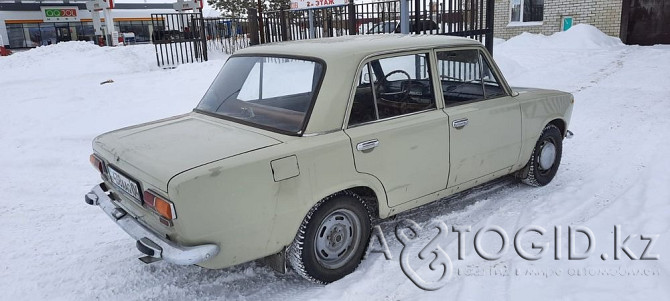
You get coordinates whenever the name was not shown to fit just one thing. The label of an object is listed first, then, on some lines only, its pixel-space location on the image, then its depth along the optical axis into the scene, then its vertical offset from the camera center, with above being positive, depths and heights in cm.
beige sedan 283 -76
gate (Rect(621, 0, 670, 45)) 1639 -19
